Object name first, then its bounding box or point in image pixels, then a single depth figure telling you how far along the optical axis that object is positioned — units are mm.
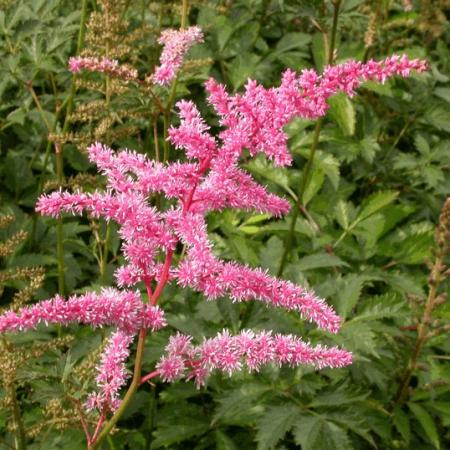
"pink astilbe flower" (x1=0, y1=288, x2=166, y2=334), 1772
